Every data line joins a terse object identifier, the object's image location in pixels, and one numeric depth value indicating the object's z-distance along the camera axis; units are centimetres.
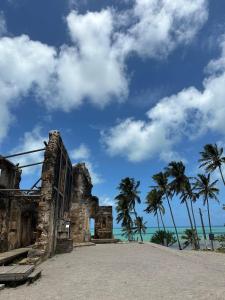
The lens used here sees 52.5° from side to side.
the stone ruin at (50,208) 1022
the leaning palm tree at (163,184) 3434
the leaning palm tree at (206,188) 3310
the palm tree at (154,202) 3690
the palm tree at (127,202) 3577
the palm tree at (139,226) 3936
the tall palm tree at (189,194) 3139
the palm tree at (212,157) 2886
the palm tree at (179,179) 3127
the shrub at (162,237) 3248
